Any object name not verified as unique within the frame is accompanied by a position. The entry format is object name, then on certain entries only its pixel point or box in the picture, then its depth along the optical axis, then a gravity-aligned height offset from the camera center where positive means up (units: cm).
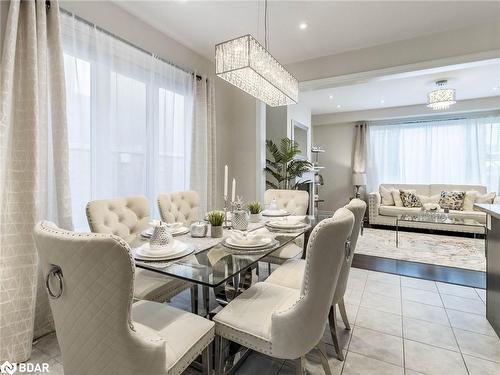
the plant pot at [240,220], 194 -26
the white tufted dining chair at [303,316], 104 -56
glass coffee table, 395 -55
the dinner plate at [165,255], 130 -35
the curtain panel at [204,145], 331 +51
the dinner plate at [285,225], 198 -30
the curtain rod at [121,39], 205 +134
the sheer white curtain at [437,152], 560 +77
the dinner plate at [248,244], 149 -33
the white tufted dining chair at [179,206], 231 -20
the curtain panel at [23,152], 166 +21
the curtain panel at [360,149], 682 +93
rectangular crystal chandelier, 184 +86
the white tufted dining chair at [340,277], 160 -61
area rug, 353 -98
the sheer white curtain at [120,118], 213 +63
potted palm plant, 423 +34
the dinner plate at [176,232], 174 -32
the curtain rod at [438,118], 560 +154
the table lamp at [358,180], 661 +13
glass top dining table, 116 -38
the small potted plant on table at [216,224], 172 -25
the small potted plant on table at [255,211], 225 -23
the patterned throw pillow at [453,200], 525 -30
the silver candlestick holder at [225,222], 200 -29
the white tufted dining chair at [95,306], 75 -37
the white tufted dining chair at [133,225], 162 -29
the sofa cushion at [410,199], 568 -30
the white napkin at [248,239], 151 -31
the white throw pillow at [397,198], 584 -28
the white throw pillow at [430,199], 570 -29
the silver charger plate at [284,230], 194 -33
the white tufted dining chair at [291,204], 238 -20
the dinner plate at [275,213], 244 -26
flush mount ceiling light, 418 +140
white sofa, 490 -52
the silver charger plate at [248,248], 146 -35
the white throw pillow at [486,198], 486 -23
